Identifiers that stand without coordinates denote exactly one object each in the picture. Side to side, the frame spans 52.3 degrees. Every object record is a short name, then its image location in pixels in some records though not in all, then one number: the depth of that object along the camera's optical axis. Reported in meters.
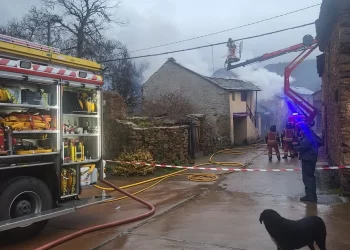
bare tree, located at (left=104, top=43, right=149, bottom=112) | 33.38
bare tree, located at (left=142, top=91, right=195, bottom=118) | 22.42
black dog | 4.18
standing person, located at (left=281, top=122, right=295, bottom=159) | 16.22
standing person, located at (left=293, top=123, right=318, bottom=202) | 7.56
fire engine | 5.05
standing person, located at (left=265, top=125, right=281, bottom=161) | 15.64
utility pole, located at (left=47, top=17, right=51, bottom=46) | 28.09
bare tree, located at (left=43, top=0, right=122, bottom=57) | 28.39
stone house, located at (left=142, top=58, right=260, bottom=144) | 26.84
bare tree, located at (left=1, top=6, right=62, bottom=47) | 28.62
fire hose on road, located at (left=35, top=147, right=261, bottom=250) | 5.14
